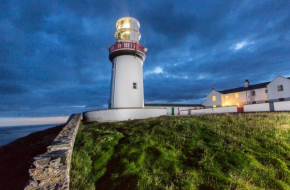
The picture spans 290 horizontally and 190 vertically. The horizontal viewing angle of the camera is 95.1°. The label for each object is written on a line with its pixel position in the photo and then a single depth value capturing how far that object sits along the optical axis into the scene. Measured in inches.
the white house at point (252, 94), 1144.2
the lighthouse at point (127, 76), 635.5
